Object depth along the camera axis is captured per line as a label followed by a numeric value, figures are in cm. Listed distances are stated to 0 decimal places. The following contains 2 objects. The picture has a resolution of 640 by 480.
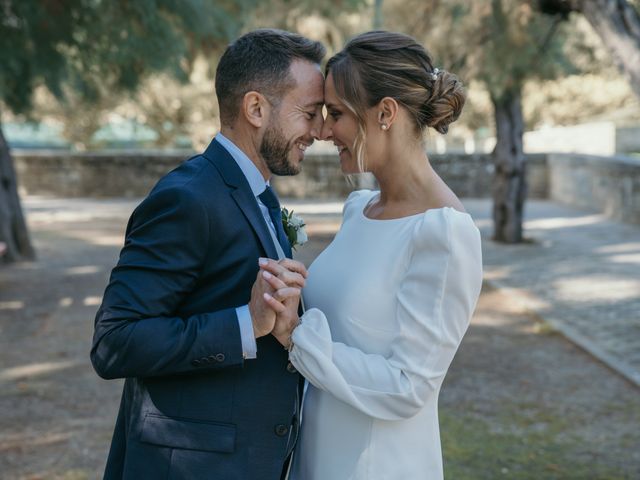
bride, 225
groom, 213
